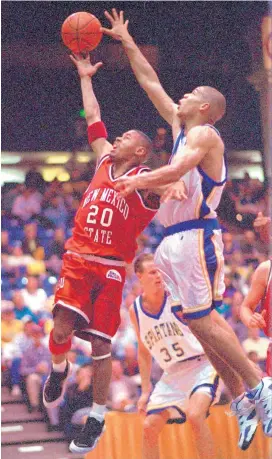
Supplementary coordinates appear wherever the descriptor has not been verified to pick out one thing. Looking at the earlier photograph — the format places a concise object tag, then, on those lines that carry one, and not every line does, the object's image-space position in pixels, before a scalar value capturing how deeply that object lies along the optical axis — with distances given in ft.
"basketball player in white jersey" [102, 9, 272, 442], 26.13
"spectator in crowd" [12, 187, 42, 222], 48.23
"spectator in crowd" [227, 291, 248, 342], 45.37
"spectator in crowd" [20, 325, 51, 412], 40.44
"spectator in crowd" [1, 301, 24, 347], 41.93
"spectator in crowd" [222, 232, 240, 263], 51.84
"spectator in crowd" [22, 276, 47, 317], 42.59
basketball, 29.99
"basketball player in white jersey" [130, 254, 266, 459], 33.82
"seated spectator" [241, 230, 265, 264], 52.06
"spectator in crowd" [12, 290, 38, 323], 41.99
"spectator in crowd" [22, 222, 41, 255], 45.84
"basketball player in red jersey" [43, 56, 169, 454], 28.03
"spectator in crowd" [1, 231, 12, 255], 46.44
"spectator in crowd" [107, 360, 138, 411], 40.48
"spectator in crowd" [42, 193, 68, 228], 47.75
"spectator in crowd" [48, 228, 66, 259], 45.25
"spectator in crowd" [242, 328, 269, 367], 44.56
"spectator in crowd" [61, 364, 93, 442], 39.58
